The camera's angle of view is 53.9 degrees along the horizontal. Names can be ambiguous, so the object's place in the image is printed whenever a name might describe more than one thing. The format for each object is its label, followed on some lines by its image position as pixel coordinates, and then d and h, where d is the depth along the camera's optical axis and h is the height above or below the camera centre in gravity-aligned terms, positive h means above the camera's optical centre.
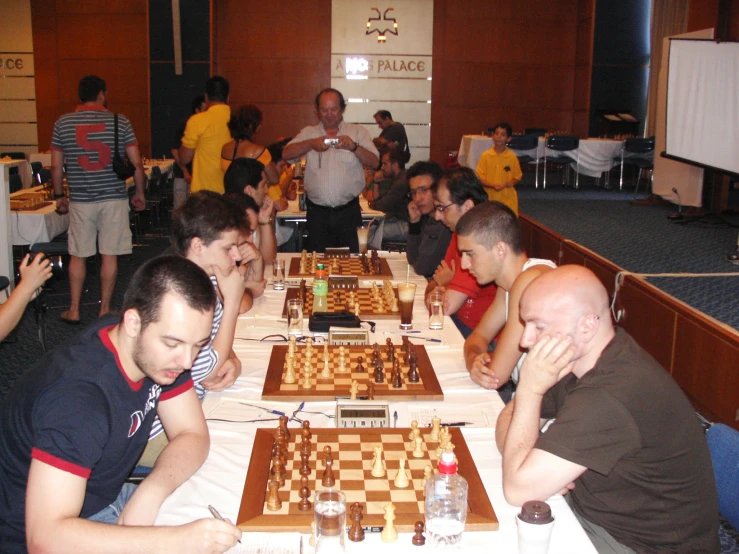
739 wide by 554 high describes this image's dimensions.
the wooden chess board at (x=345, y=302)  3.20 -0.78
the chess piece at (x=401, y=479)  1.69 -0.80
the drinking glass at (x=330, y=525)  1.40 -0.75
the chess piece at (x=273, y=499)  1.60 -0.80
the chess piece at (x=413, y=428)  1.91 -0.77
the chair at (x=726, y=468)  1.73 -0.78
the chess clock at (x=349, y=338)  2.78 -0.78
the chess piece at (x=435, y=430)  1.93 -0.78
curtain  11.17 +1.64
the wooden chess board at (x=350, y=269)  3.94 -0.77
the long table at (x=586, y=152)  10.70 -0.26
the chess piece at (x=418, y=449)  1.84 -0.79
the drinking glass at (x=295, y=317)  2.94 -0.75
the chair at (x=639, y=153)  10.28 -0.24
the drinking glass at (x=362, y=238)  4.57 -0.67
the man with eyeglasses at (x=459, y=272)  3.29 -0.66
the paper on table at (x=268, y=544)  1.47 -0.84
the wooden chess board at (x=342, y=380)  2.26 -0.80
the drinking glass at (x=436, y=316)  3.05 -0.76
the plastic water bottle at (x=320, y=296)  3.18 -0.72
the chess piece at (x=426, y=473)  1.68 -0.80
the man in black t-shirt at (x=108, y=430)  1.36 -0.61
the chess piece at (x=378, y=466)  1.74 -0.79
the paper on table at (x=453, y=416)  2.10 -0.82
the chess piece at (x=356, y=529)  1.50 -0.81
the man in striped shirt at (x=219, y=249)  2.44 -0.42
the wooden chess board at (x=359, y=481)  1.55 -0.81
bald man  1.57 -0.65
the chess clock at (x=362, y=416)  2.03 -0.79
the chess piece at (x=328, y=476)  1.69 -0.79
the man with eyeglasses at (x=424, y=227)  4.09 -0.55
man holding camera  5.13 -0.34
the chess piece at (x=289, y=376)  2.37 -0.79
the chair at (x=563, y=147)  10.55 -0.19
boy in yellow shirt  7.75 -0.41
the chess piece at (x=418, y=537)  1.49 -0.82
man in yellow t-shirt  5.29 -0.06
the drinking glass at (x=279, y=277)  3.72 -0.75
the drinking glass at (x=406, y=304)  3.00 -0.70
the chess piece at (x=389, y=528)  1.50 -0.81
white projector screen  7.39 +0.36
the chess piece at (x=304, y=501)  1.60 -0.81
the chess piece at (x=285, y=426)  1.90 -0.77
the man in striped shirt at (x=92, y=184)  4.93 -0.40
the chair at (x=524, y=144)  10.70 -0.15
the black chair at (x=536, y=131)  11.86 +0.05
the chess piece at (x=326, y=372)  2.42 -0.80
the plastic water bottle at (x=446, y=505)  1.48 -0.78
